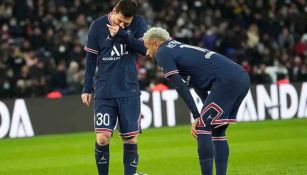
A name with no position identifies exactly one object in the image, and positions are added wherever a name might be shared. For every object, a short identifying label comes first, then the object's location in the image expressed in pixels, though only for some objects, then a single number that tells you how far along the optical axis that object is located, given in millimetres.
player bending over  18094
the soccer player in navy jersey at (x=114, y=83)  19531
